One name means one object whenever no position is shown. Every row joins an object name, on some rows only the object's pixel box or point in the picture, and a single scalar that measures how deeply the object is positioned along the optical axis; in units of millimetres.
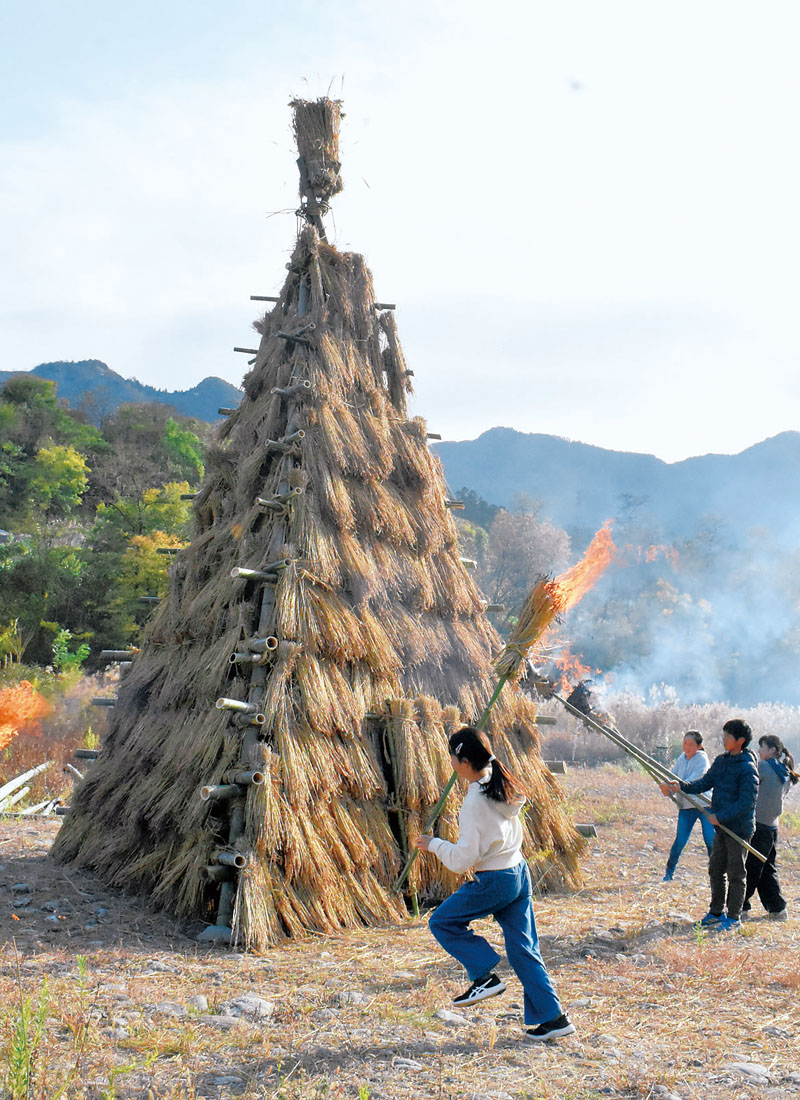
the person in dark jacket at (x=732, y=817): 6879
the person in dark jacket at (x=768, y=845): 7699
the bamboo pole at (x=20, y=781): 11784
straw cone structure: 6336
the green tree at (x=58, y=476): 36000
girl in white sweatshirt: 4270
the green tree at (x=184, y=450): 40556
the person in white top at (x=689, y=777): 8953
